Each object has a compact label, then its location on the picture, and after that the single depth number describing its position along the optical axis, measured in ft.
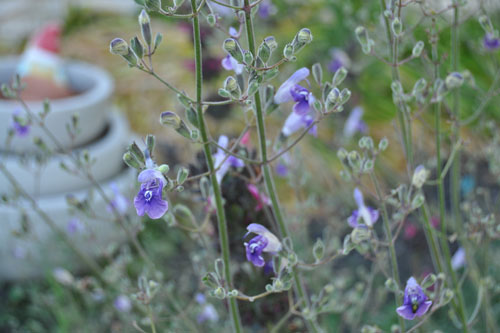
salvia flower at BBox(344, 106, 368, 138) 2.92
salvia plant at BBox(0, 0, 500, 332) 1.91
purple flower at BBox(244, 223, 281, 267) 1.99
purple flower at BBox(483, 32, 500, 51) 2.24
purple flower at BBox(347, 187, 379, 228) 2.14
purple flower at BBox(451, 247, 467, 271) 2.57
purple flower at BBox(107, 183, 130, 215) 2.56
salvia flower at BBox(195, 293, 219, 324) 2.55
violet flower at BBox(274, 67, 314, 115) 2.00
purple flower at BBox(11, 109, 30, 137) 2.33
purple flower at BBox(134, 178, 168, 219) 1.86
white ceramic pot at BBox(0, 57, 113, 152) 5.47
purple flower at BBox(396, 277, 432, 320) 1.98
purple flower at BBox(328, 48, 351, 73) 3.42
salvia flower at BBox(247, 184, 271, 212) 2.23
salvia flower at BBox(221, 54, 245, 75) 2.01
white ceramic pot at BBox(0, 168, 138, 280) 5.32
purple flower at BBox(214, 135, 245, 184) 2.15
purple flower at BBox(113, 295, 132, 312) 2.88
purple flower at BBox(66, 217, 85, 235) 2.99
